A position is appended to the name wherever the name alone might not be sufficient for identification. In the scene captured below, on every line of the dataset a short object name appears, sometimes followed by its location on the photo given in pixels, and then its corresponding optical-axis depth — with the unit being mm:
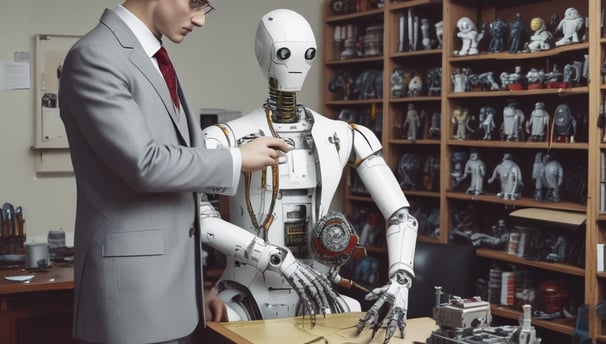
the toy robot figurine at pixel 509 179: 4297
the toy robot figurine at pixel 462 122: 4598
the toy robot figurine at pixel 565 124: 4035
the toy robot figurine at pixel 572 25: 3986
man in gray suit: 1559
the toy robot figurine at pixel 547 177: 4102
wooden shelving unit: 3814
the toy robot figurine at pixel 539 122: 4180
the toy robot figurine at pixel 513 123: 4328
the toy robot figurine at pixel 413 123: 4910
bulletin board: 4539
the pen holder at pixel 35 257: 3402
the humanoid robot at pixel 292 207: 2508
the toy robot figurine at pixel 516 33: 4324
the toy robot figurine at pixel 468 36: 4492
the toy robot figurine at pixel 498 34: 4398
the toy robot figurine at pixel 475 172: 4492
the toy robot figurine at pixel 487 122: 4480
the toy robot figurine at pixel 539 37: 4168
